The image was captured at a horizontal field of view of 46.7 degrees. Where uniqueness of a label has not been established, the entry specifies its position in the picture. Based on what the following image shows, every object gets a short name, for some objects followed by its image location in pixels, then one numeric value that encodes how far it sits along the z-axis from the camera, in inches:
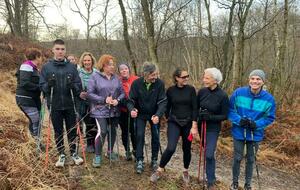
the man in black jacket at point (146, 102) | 223.3
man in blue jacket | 209.8
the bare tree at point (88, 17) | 1098.1
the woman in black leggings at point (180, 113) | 217.6
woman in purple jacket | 234.5
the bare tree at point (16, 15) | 895.5
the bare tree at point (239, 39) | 482.9
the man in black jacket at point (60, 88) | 219.1
